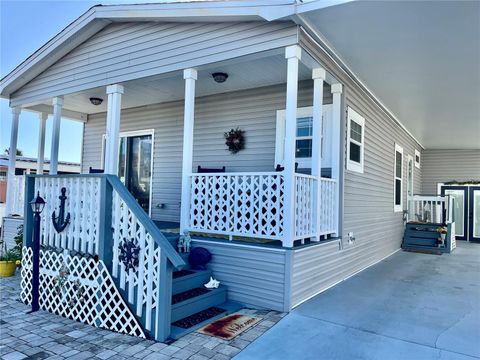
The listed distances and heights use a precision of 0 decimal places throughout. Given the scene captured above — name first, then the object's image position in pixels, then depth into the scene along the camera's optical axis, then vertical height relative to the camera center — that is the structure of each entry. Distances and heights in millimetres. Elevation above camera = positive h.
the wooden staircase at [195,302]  3439 -1169
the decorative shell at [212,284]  4176 -1085
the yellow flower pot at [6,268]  5398 -1245
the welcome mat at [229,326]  3230 -1291
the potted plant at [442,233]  8805 -793
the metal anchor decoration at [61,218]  4004 -329
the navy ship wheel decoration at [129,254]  3389 -610
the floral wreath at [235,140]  6211 +988
